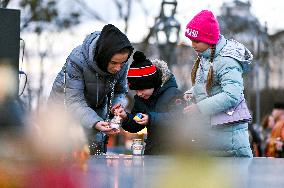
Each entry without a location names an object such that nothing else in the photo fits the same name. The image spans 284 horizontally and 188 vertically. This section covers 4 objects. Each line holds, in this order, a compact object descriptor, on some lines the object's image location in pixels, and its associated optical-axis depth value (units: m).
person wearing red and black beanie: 12.36
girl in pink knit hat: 11.72
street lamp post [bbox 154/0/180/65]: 37.39
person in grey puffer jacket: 11.81
